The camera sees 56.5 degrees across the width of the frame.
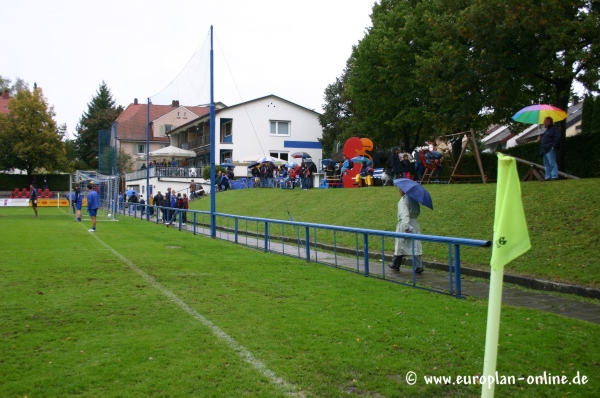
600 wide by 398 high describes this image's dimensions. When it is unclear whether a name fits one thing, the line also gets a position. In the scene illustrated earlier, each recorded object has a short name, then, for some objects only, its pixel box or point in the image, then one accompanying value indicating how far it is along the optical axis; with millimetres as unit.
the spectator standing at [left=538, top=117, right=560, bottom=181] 15501
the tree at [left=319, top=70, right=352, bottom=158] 56750
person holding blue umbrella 10781
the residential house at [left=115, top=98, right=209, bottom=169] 77938
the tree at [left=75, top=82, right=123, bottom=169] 87500
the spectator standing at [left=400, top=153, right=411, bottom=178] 23859
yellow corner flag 2930
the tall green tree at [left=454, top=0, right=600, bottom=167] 18766
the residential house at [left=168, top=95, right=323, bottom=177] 54594
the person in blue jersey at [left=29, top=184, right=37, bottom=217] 32494
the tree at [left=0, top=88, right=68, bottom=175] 65000
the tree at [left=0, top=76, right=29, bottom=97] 82350
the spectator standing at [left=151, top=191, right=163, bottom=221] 33375
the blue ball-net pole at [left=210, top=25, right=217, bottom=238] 19672
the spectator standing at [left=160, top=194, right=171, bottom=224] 26816
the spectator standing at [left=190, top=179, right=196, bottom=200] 39606
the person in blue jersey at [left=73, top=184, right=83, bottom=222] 27102
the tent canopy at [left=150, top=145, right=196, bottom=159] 53375
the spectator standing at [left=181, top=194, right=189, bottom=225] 24212
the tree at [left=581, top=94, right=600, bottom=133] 34812
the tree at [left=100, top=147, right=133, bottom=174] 41469
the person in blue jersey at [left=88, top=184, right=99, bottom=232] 22172
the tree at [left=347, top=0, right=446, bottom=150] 34938
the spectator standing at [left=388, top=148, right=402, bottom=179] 23766
